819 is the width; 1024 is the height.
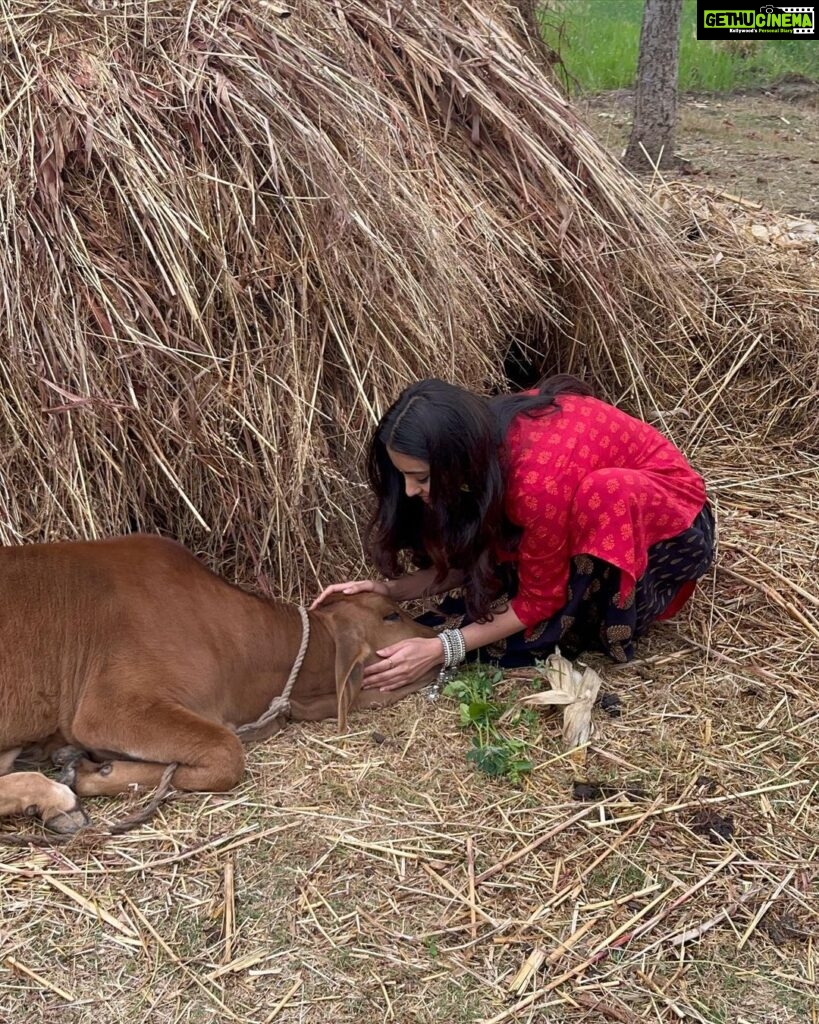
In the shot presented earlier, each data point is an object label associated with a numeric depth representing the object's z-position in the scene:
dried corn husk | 4.03
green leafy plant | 3.88
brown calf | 3.79
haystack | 4.27
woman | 3.87
